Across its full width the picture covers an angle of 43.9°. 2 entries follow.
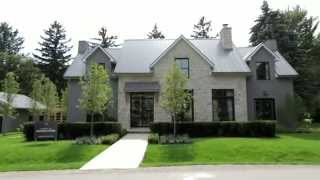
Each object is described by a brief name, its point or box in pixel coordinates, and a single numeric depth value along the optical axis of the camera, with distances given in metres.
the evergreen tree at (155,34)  70.06
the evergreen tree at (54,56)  69.19
